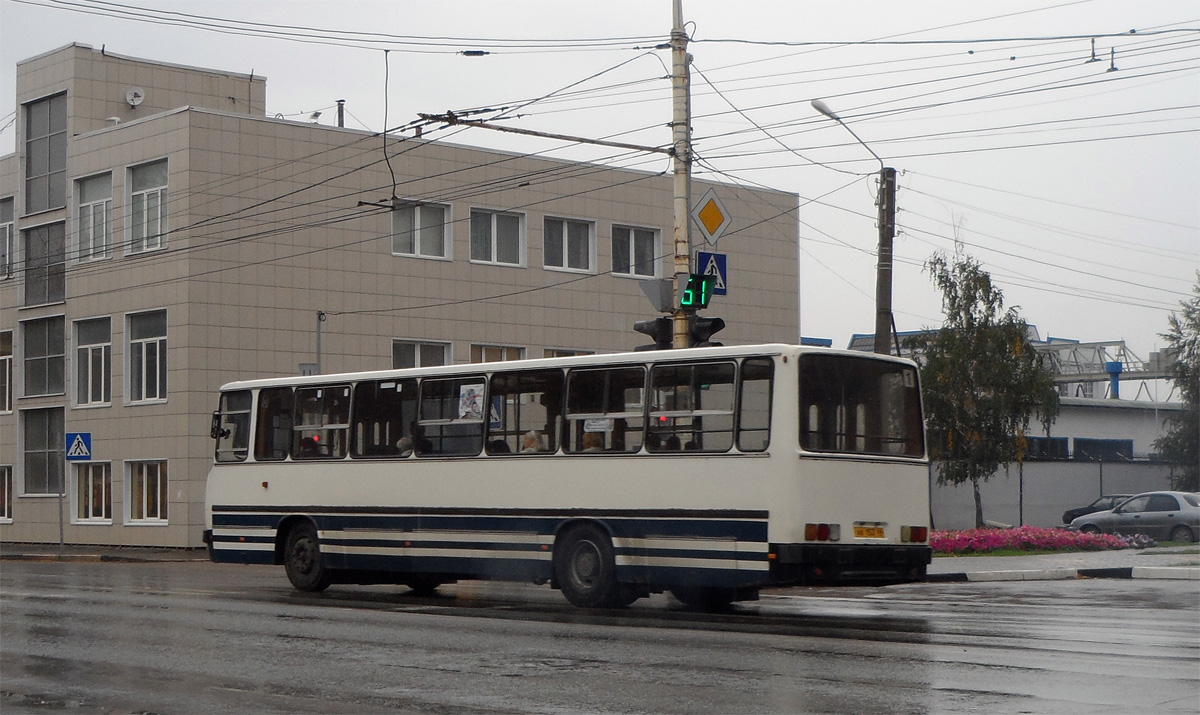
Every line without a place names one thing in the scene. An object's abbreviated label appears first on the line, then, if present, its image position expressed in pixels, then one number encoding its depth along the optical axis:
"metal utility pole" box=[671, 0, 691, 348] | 20.62
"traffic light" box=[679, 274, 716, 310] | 20.17
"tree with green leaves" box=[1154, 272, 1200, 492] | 57.60
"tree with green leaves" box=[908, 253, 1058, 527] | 36.03
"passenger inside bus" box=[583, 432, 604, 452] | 16.78
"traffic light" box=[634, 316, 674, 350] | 19.61
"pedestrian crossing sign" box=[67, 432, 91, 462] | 36.53
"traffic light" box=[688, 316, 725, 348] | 19.67
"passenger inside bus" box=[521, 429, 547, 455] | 17.38
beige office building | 37.62
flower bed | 28.05
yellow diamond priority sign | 21.88
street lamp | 22.70
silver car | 34.72
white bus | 15.35
